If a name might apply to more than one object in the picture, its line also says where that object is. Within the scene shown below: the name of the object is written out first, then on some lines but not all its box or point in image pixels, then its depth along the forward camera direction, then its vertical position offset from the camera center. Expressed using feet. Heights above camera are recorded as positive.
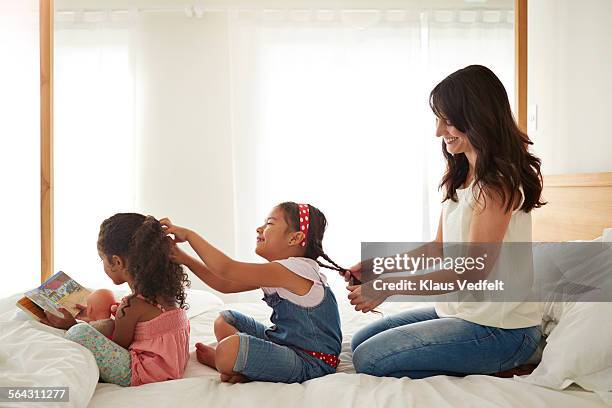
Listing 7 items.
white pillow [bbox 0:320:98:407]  4.12 -1.15
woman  5.08 -0.29
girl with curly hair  4.94 -0.98
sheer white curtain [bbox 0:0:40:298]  10.65 +1.01
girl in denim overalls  4.92 -0.91
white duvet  4.30 -1.40
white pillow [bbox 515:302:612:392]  4.59 -1.19
